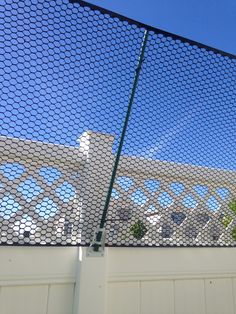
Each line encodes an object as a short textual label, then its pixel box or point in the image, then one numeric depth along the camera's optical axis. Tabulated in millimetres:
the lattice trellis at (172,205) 1277
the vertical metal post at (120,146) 1086
